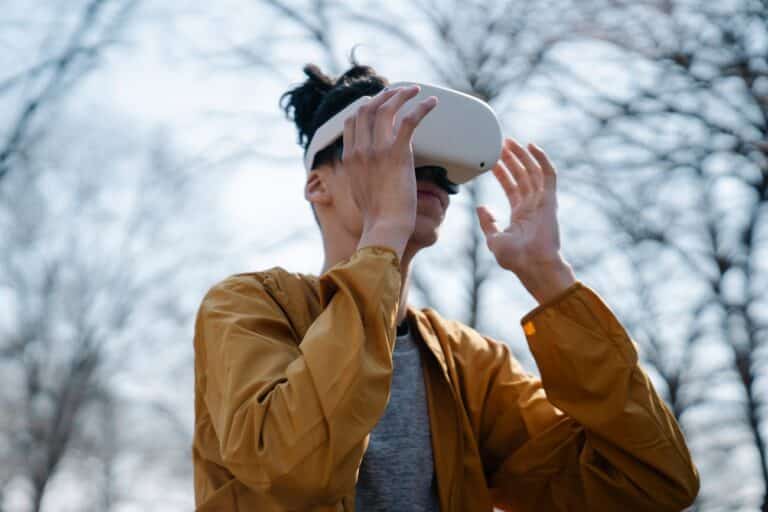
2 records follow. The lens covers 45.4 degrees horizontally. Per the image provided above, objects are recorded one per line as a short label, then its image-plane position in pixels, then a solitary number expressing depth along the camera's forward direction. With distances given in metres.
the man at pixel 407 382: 1.64
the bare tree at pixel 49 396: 12.91
